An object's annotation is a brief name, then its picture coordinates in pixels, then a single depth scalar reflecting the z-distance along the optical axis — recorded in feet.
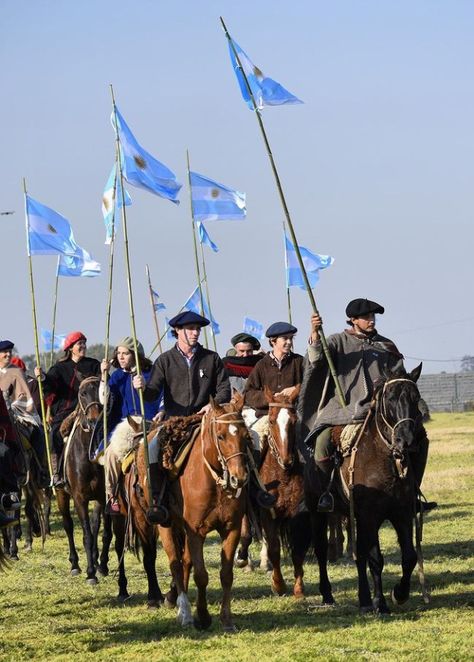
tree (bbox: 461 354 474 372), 501.89
